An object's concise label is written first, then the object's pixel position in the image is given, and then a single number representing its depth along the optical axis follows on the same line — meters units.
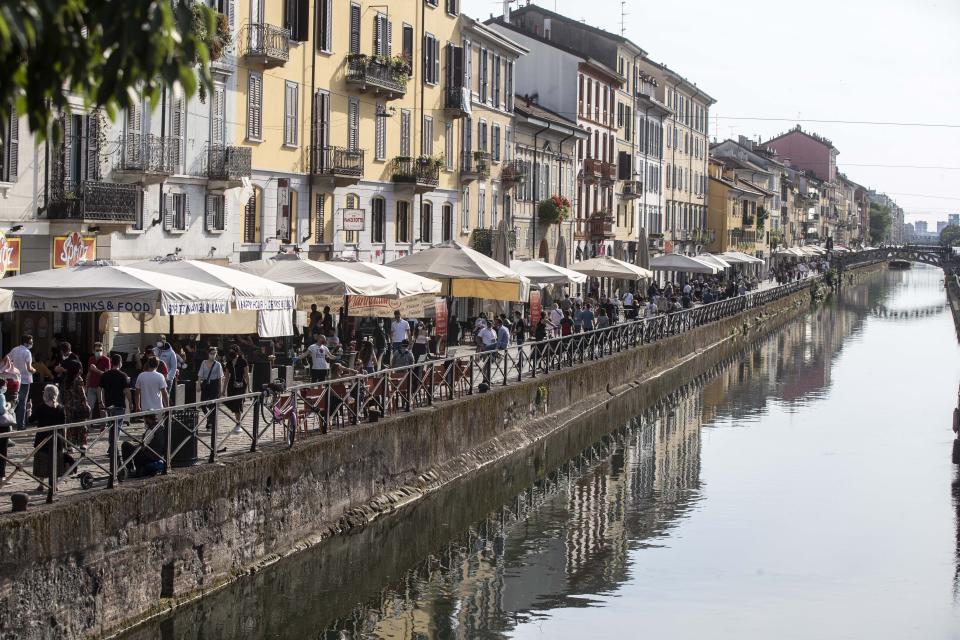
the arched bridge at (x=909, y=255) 157.62
